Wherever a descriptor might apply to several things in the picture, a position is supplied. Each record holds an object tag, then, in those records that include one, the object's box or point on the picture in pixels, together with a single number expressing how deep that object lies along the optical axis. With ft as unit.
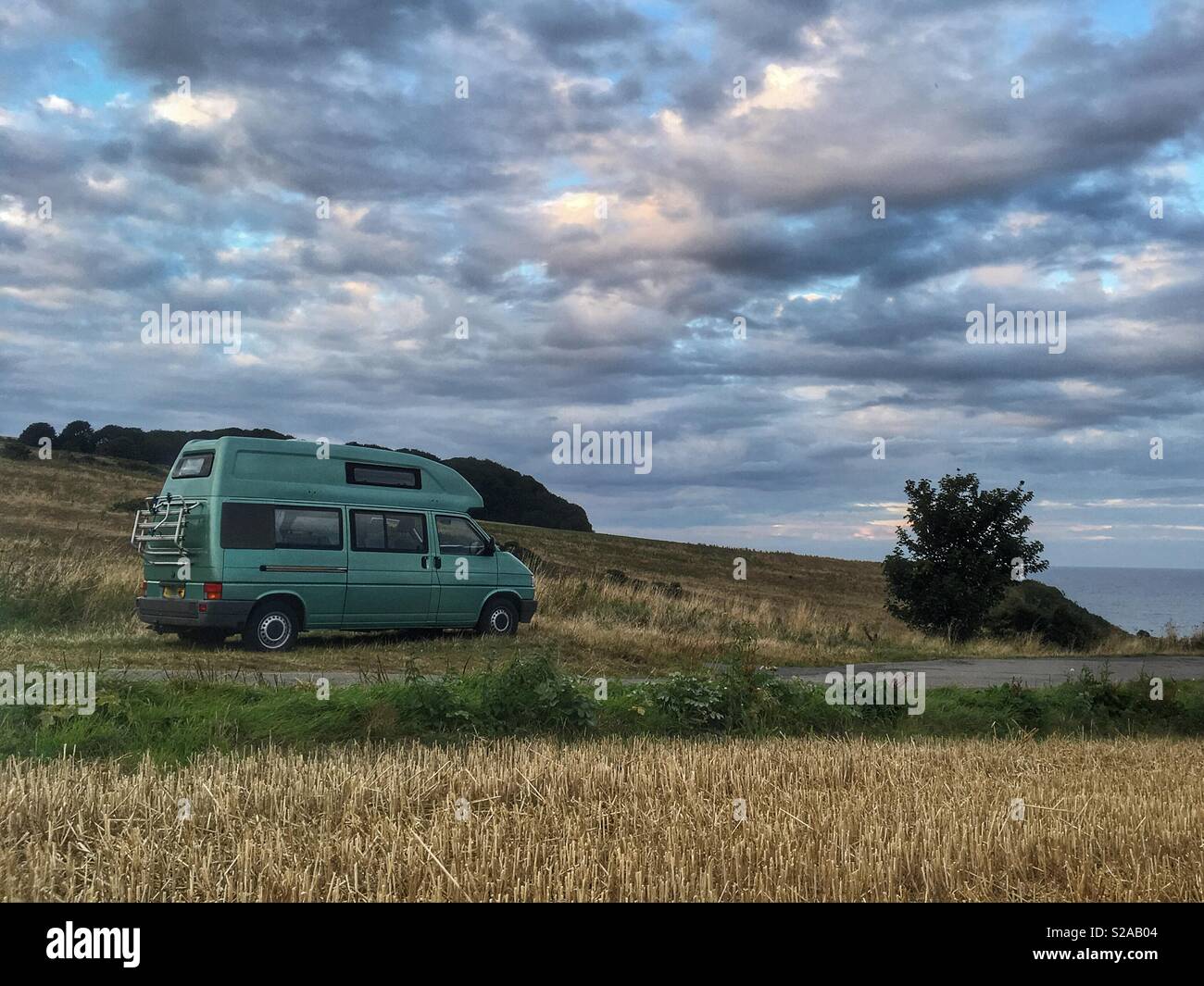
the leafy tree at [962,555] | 98.99
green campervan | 56.80
